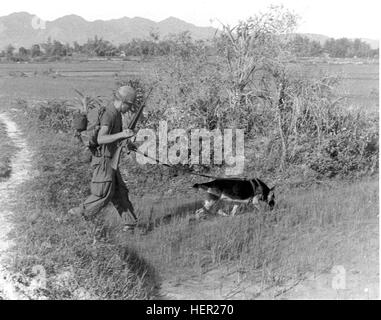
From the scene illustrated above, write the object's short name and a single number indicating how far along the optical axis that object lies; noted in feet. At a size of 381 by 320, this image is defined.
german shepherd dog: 23.82
